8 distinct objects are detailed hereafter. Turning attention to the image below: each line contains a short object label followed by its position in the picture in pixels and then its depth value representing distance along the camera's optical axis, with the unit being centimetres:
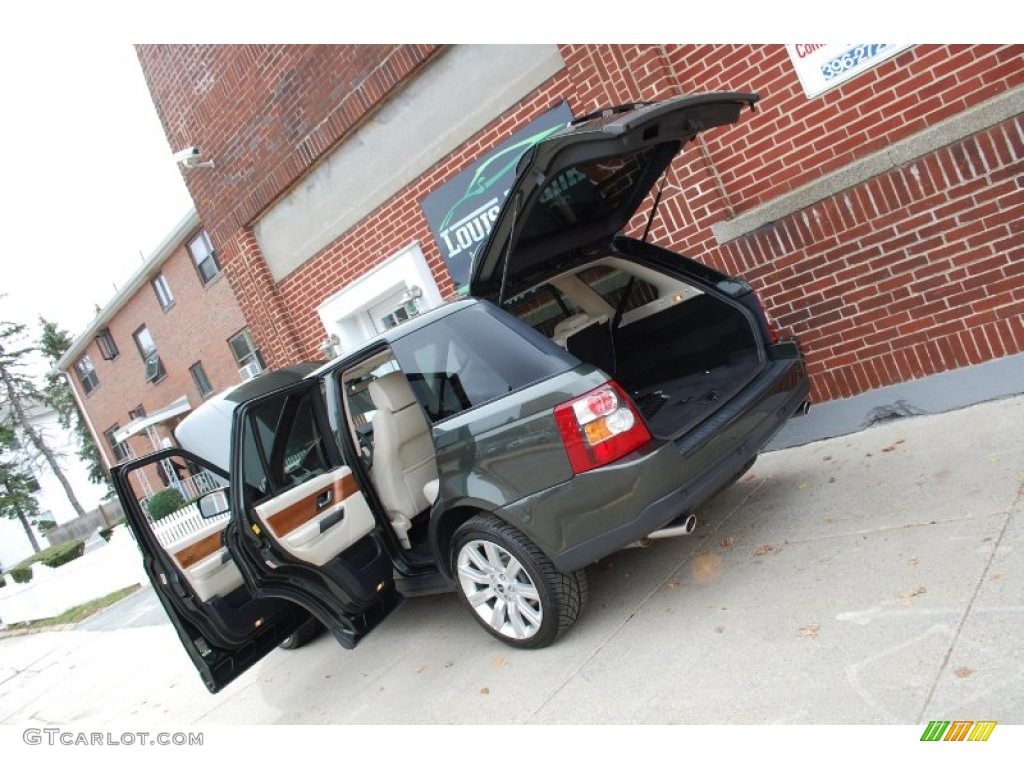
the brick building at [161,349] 1802
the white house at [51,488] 4162
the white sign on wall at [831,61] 439
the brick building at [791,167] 421
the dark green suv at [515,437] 310
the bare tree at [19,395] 3825
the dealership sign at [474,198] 590
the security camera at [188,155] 870
